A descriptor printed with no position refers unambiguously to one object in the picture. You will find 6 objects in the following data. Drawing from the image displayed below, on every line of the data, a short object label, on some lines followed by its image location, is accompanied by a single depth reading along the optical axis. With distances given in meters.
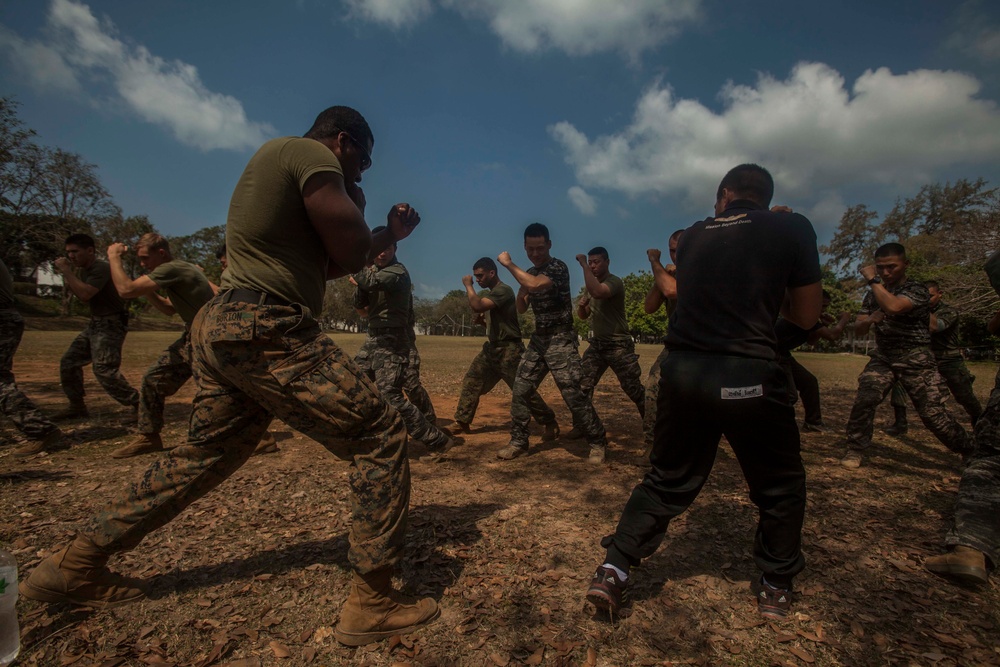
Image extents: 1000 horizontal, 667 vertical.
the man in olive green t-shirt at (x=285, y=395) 2.17
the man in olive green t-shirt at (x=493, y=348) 6.23
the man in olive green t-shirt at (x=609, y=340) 5.77
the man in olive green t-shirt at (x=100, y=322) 5.78
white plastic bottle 2.07
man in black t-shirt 2.37
